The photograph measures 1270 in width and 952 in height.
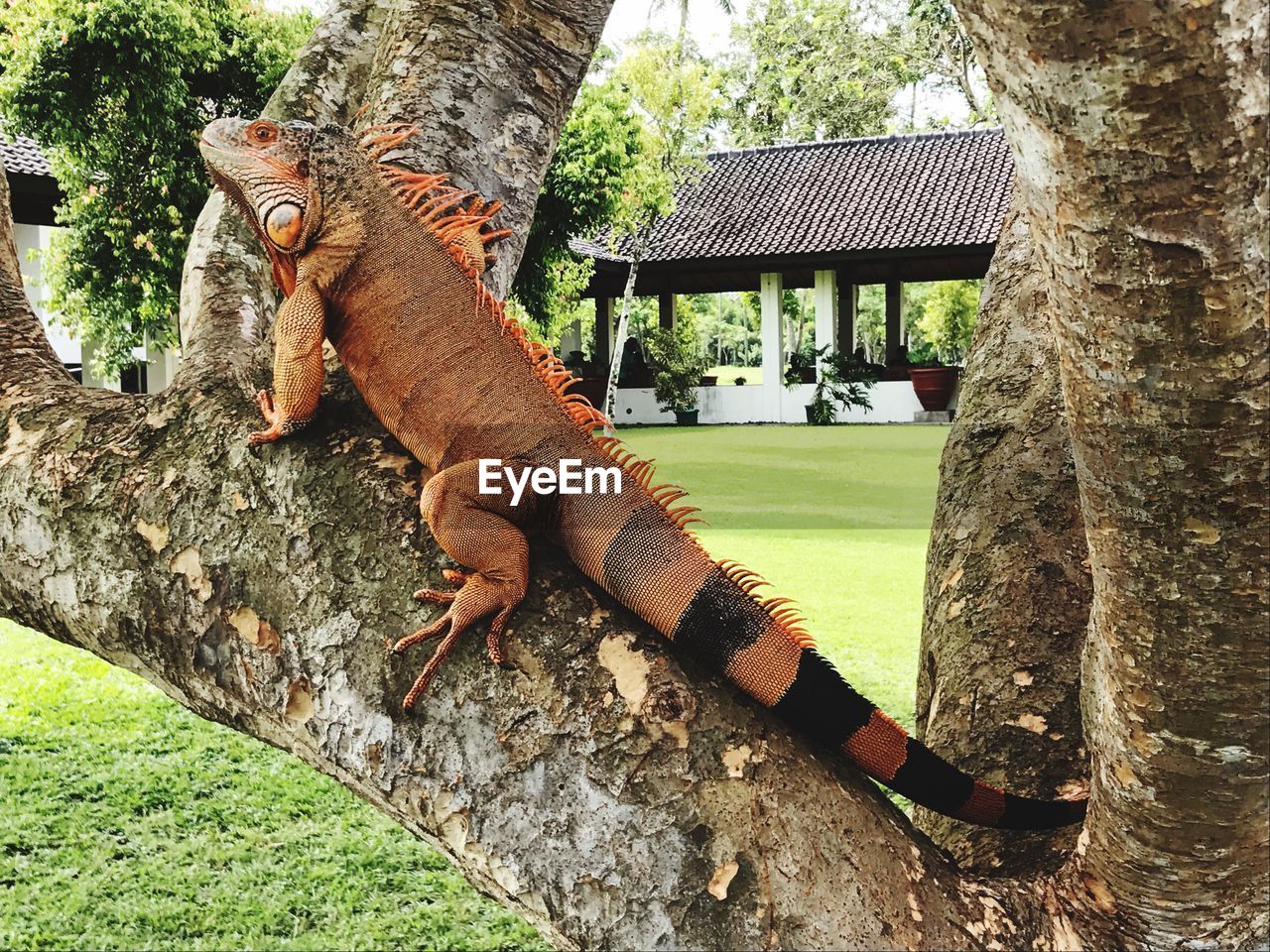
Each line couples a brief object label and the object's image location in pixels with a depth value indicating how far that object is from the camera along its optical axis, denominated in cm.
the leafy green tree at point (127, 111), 815
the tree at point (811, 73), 2330
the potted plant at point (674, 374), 1703
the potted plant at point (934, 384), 1612
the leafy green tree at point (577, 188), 1022
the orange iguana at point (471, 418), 147
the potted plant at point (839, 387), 1680
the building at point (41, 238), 1041
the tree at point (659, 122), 1511
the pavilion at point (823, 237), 1634
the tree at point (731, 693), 85
